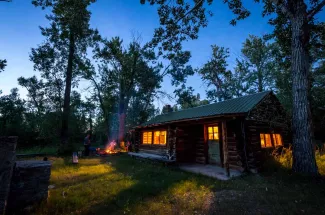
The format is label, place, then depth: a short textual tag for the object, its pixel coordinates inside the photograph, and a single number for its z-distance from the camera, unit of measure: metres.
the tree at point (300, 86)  6.92
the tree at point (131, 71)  24.09
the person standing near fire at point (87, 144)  14.58
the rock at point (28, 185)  4.00
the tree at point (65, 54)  15.97
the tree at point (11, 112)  25.05
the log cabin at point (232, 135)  8.70
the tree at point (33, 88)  33.41
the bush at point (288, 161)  7.75
